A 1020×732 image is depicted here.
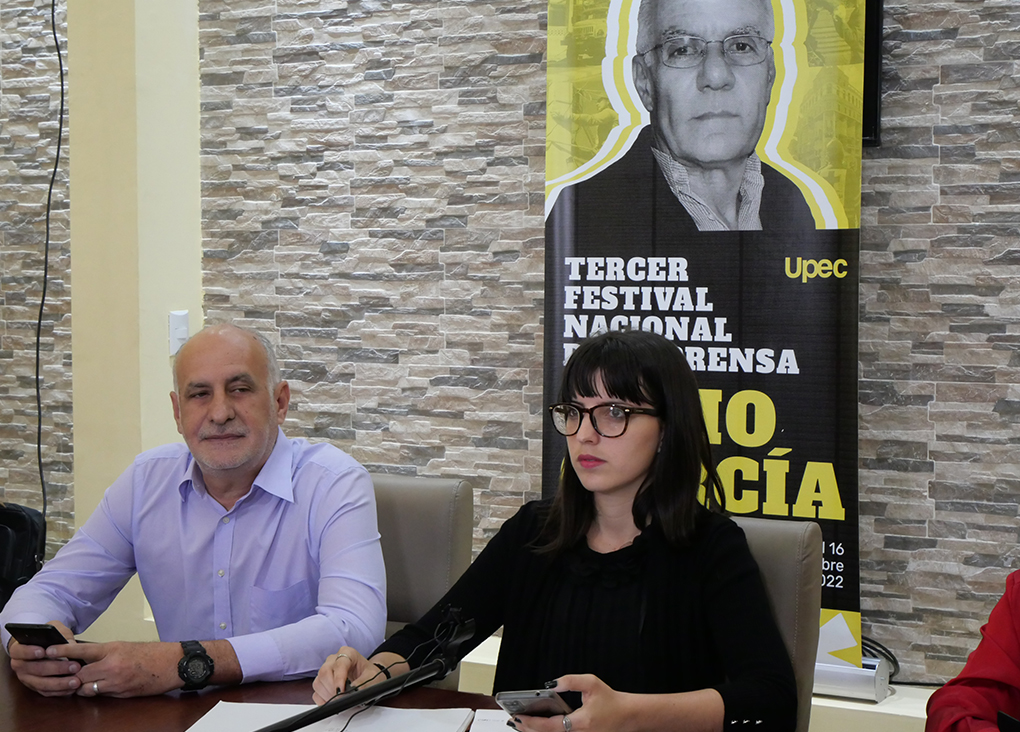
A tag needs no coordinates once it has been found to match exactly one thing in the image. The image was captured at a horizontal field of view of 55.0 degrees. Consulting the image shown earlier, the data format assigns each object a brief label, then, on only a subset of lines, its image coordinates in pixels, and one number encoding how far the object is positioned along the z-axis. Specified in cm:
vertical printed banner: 274
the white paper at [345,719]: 127
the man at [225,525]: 183
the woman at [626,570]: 150
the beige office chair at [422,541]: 186
